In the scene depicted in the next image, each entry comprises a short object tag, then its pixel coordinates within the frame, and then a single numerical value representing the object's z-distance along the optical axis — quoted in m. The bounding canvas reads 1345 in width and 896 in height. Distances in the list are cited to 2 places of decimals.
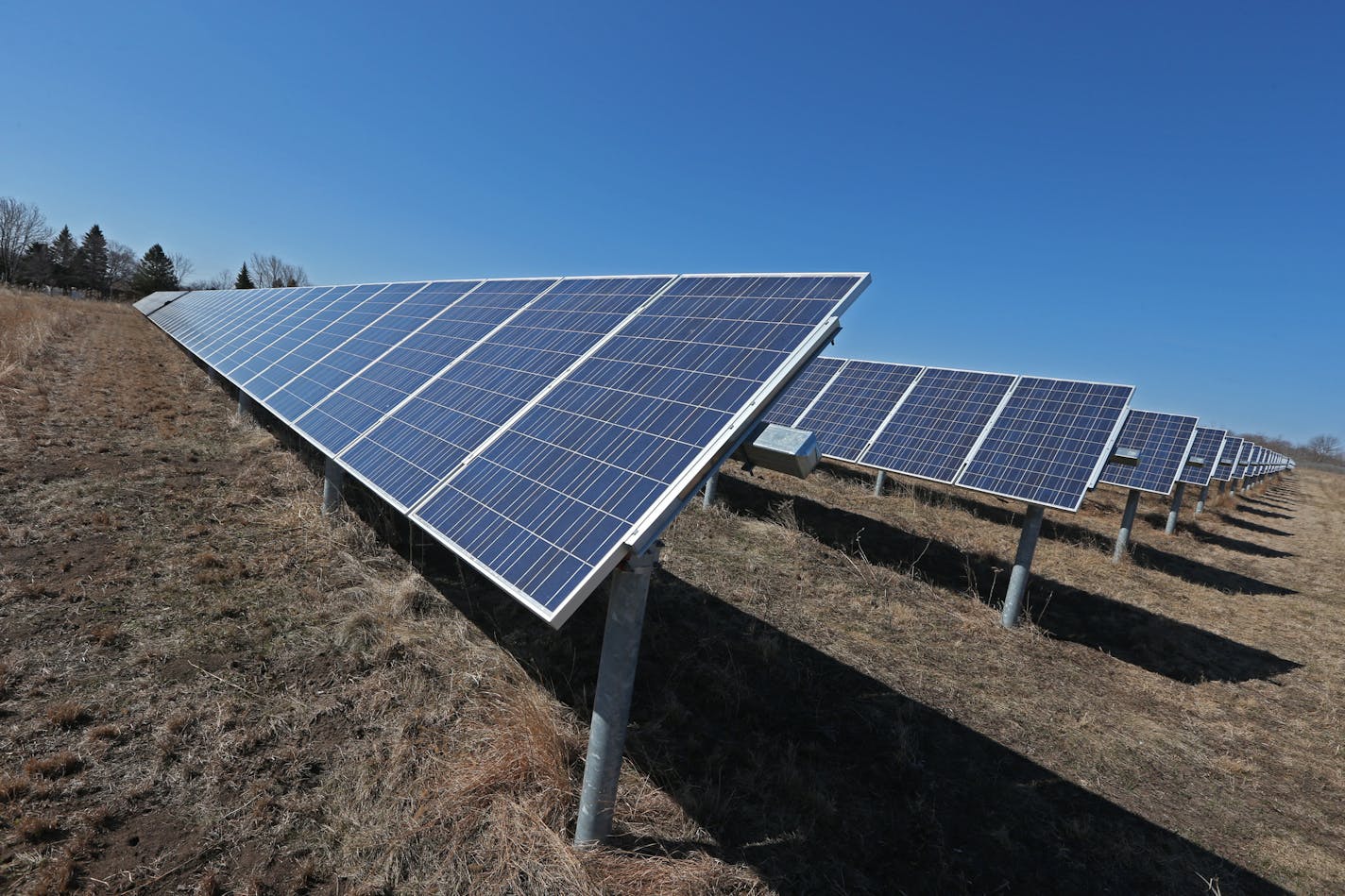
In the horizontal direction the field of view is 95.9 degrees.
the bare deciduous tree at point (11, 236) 75.62
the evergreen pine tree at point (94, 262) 79.19
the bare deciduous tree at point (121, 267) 90.16
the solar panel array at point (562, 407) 3.68
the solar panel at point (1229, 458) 25.64
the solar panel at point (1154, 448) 16.55
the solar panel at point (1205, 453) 21.72
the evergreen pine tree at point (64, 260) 76.31
